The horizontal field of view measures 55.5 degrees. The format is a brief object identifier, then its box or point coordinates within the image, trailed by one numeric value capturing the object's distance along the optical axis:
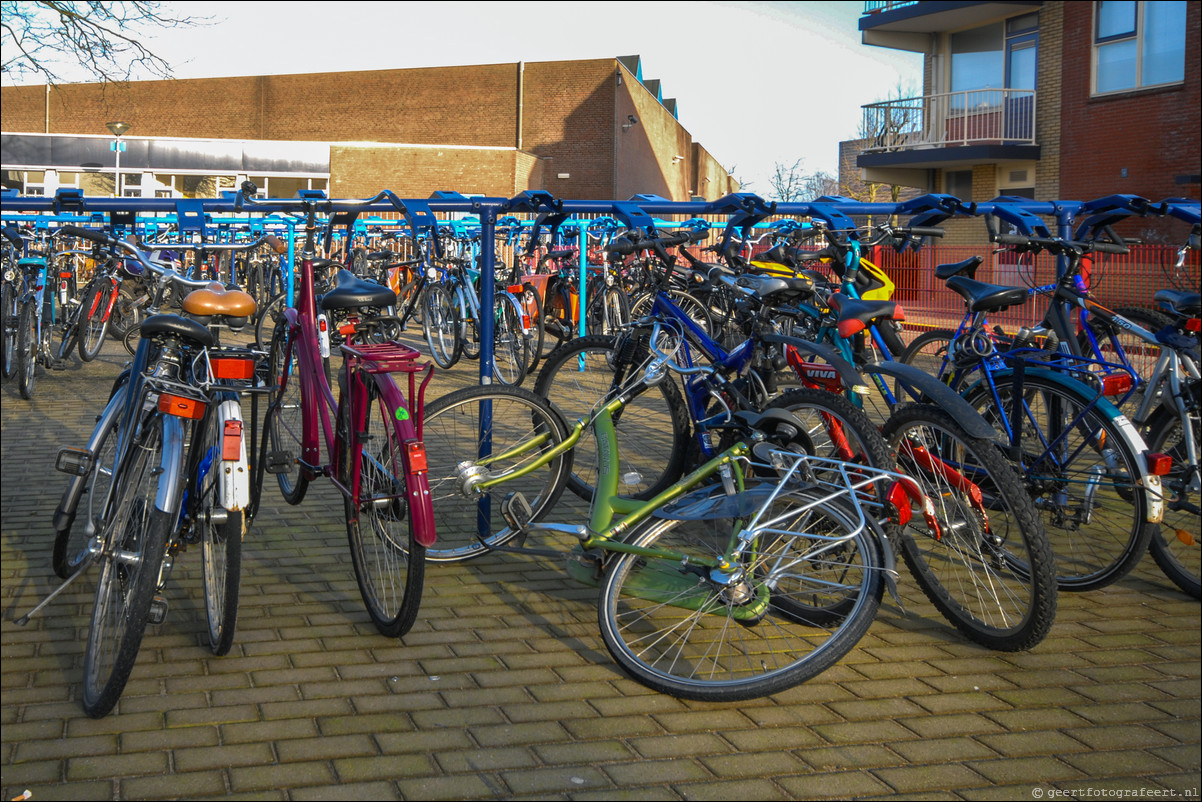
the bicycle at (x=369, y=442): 3.64
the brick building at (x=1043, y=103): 20.73
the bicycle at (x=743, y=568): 3.33
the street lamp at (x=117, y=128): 27.95
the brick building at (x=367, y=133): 41.31
